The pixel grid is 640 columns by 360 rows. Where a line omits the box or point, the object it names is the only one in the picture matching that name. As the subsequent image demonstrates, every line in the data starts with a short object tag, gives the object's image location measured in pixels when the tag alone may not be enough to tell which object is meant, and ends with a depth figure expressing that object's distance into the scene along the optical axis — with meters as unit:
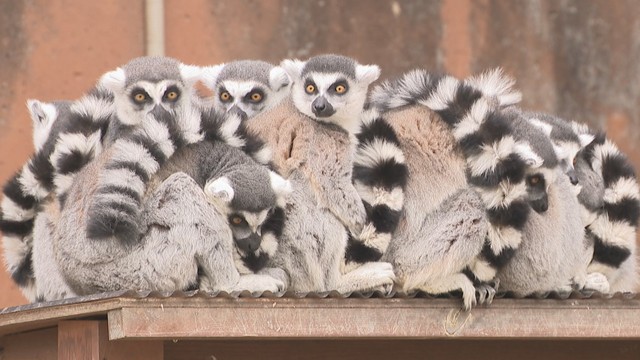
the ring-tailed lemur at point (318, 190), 11.23
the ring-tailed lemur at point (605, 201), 13.15
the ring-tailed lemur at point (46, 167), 11.43
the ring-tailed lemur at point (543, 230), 11.70
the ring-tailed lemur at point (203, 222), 10.22
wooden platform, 9.17
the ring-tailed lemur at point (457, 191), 11.51
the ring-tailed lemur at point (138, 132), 9.99
